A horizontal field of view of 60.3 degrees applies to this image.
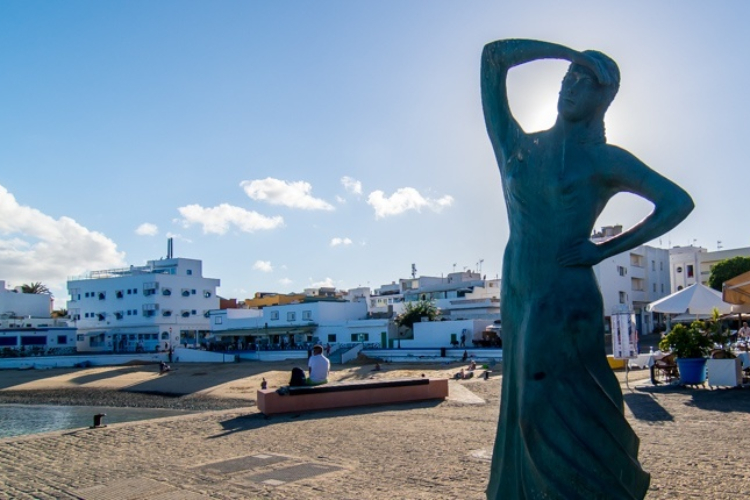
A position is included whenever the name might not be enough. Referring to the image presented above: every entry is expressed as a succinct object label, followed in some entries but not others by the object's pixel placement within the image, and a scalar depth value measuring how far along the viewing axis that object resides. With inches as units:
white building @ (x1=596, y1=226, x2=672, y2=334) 1899.6
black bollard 430.9
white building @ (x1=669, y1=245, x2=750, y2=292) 2187.5
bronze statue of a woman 109.6
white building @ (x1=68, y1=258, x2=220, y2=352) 2346.2
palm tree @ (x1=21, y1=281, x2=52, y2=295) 3211.1
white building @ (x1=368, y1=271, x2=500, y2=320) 1874.0
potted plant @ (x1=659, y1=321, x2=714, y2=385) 530.0
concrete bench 465.4
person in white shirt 506.6
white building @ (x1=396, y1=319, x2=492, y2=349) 1616.6
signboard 692.7
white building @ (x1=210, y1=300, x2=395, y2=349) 1911.9
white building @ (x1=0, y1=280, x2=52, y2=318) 2728.8
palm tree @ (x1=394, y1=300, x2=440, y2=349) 1815.9
